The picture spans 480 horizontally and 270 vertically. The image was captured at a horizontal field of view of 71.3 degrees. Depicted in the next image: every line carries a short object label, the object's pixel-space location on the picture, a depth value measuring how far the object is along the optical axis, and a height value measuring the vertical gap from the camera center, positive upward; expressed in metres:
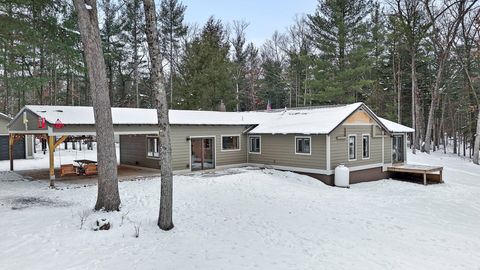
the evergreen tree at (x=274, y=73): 36.84 +6.52
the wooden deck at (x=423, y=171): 15.59 -1.98
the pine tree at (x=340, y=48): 25.53 +6.56
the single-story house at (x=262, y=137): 14.03 -0.28
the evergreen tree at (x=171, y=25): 29.18 +9.68
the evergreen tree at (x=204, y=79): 24.86 +4.07
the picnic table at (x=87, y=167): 14.25 -1.41
